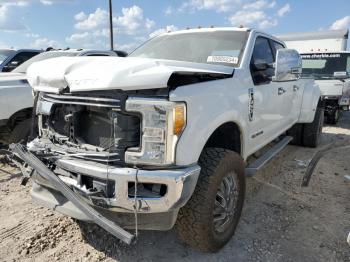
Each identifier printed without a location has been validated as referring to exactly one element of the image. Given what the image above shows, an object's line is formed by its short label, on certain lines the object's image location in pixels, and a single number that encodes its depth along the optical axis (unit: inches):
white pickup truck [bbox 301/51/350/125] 359.6
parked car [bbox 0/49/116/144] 199.5
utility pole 765.3
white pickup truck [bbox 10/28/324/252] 97.6
